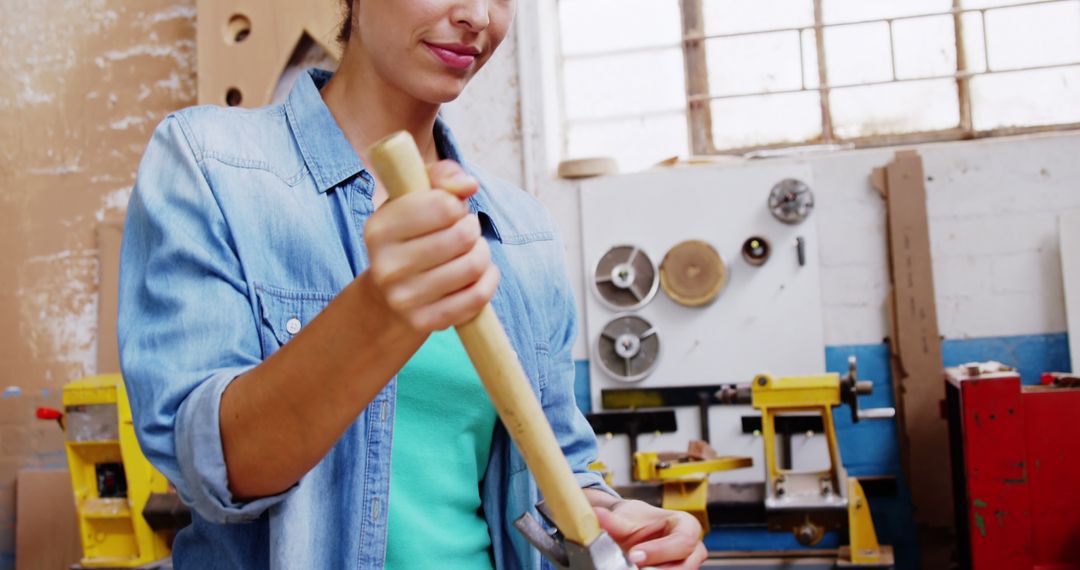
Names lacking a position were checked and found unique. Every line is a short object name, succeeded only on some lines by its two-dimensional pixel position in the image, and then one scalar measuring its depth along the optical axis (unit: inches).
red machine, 94.2
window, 129.0
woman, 23.6
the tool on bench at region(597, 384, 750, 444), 123.9
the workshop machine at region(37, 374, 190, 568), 110.2
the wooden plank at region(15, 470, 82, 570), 129.6
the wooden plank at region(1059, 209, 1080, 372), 114.4
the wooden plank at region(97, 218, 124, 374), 138.1
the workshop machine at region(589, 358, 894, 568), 102.1
